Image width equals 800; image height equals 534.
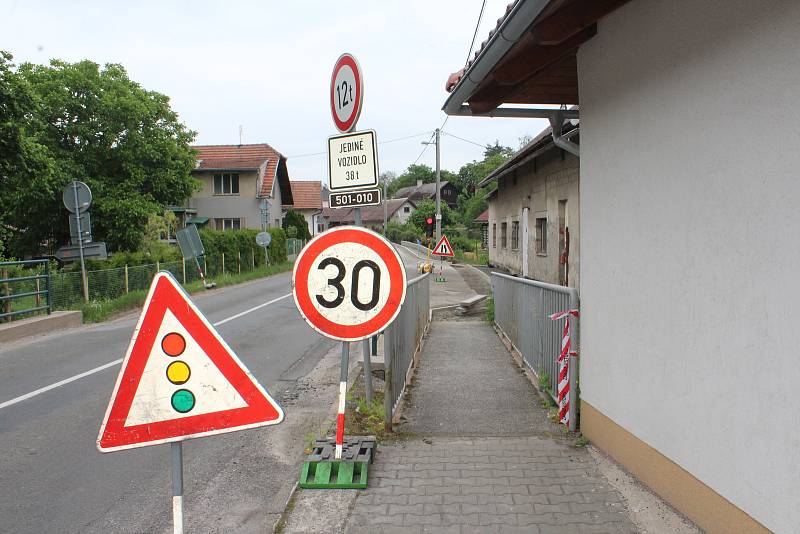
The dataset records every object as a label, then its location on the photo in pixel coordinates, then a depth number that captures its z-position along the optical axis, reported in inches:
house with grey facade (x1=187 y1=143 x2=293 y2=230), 1507.1
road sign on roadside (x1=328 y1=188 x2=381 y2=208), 190.1
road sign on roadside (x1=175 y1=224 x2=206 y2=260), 813.9
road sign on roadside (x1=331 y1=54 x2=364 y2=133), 189.2
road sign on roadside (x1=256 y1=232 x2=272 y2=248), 1158.2
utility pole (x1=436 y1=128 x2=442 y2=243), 1207.6
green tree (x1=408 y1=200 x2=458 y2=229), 2628.0
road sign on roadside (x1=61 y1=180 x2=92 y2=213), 540.4
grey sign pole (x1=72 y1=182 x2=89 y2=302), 541.2
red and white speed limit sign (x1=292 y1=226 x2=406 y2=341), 160.7
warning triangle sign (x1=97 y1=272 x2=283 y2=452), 96.7
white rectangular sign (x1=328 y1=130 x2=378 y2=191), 187.5
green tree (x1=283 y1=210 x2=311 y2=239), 1941.4
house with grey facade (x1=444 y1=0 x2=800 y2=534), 107.0
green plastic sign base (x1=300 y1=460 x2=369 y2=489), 161.8
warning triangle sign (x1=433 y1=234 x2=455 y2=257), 982.4
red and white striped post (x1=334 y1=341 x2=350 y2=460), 170.2
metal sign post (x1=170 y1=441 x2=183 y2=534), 97.6
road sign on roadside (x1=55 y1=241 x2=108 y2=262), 655.1
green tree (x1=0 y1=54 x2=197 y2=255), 1041.5
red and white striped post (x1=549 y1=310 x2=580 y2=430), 212.2
